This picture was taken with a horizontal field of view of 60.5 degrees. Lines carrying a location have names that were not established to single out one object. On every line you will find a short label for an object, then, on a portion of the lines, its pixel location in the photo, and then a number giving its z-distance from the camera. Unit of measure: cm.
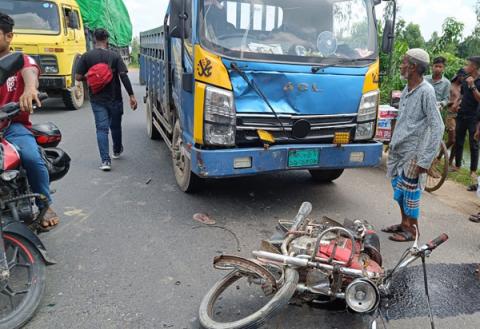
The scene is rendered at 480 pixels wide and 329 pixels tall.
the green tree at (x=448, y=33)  1163
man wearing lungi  341
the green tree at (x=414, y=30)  3182
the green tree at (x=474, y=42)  2581
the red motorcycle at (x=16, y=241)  246
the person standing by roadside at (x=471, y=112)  557
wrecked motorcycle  232
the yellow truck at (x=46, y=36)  943
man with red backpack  548
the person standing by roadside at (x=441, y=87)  589
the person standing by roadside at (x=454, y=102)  629
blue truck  384
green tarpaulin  1343
